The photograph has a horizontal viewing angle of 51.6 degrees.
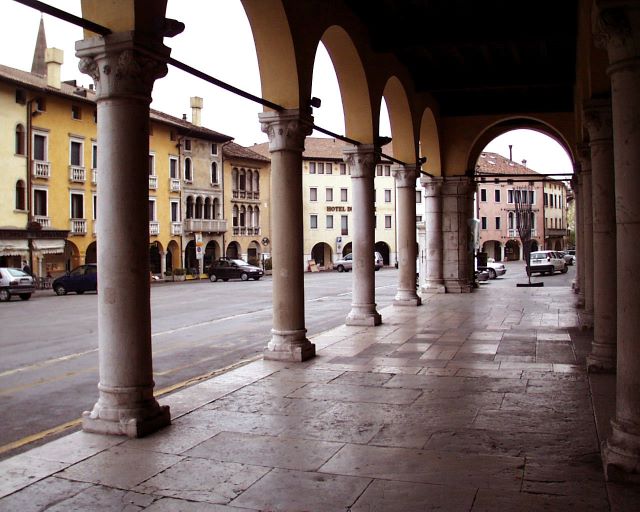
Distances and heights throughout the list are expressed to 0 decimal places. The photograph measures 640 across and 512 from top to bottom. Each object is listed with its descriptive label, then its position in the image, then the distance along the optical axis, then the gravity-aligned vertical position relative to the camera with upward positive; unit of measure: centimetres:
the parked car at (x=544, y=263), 4050 -80
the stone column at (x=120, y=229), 554 +23
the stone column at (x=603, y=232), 759 +19
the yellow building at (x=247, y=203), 5447 +442
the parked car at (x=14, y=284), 2675 -106
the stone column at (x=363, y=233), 1249 +38
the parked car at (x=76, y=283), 3123 -121
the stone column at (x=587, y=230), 1103 +31
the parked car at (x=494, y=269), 3566 -105
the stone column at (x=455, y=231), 2059 +63
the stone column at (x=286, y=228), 901 +36
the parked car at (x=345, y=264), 5512 -91
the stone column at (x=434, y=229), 2017 +70
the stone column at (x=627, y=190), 449 +40
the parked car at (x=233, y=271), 4253 -104
